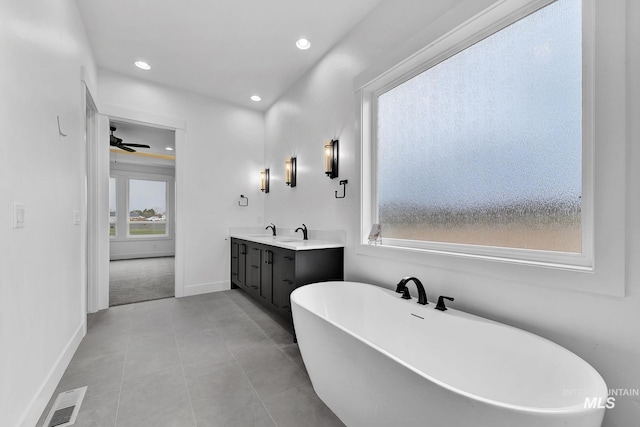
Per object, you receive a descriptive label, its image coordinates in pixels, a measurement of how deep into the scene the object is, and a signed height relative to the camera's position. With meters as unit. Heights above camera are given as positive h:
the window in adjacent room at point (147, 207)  7.30 +0.14
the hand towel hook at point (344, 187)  2.63 +0.26
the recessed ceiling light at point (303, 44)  2.77 +1.80
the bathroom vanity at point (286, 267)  2.43 -0.55
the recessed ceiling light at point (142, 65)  3.18 +1.80
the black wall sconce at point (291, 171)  3.56 +0.57
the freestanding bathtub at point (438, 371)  0.82 -0.69
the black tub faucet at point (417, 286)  1.71 -0.52
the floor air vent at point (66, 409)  1.45 -1.16
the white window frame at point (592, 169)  1.10 +0.20
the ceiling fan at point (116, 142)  4.55 +1.24
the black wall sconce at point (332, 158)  2.75 +0.57
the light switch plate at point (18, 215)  1.25 -0.02
